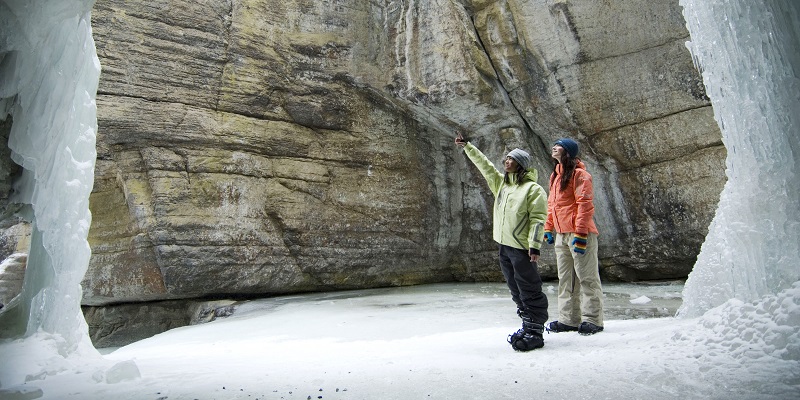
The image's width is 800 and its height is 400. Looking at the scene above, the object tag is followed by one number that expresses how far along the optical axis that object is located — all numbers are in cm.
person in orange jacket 383
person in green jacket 341
